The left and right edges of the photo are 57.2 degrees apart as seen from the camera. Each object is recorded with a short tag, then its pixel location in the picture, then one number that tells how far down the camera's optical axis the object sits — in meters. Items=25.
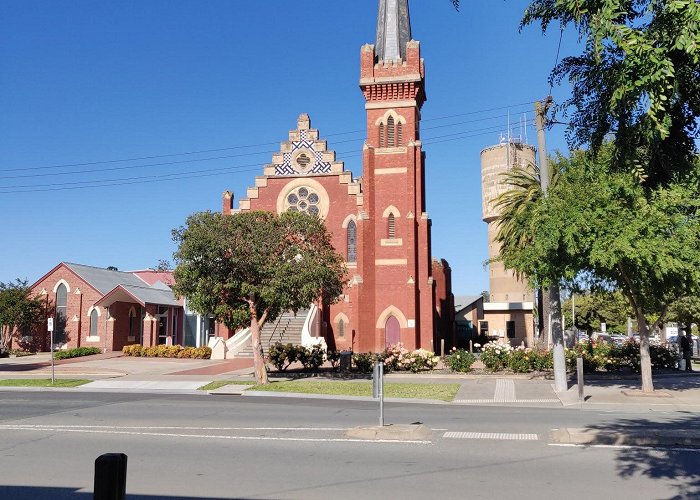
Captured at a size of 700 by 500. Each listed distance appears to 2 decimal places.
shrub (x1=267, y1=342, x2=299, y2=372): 28.98
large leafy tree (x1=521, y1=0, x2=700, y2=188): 5.66
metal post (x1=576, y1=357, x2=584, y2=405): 18.33
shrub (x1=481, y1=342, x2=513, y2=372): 27.72
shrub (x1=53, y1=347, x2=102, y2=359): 38.44
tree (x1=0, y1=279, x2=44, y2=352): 41.69
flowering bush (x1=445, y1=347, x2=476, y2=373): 27.84
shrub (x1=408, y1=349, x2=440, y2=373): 28.50
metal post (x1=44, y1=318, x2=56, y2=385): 25.53
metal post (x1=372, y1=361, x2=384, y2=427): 12.62
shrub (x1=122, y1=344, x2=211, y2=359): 38.88
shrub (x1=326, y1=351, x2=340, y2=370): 29.75
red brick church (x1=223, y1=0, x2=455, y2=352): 38.56
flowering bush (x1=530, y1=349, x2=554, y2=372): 27.14
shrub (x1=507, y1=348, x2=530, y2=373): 27.16
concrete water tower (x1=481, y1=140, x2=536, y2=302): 81.12
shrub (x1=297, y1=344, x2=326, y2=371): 29.55
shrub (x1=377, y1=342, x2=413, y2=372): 28.44
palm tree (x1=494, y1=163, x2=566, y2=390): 20.34
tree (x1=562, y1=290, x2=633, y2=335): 74.75
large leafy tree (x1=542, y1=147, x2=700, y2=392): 17.30
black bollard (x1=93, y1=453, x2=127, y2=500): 3.43
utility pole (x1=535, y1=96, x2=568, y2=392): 20.33
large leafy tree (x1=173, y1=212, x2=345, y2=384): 22.97
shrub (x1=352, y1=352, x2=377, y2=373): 28.59
